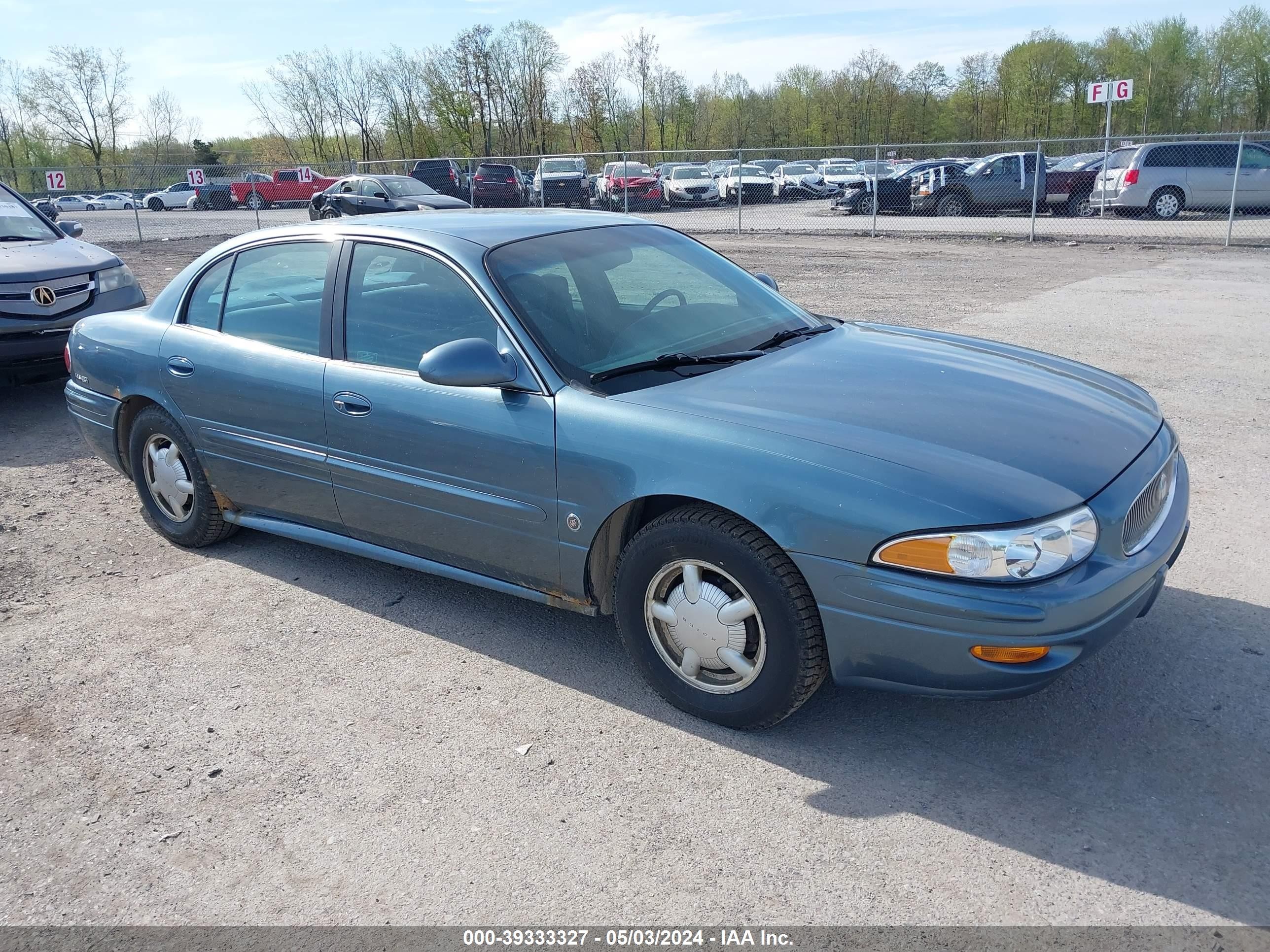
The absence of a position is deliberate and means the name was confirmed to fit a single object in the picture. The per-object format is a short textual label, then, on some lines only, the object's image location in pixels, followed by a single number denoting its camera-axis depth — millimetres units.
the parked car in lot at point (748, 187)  33719
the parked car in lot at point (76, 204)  43656
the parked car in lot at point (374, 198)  23656
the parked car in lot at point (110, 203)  44125
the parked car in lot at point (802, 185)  33562
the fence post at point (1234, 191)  15297
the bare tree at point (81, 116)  70000
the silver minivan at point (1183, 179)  18891
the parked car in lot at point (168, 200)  49500
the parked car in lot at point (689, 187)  32531
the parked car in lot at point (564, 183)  27797
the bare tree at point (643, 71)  73812
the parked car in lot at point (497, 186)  28156
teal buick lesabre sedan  2764
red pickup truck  42247
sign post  29047
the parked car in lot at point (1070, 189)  23281
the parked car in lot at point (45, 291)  7414
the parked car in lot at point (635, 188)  28125
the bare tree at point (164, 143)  73250
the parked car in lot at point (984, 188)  22609
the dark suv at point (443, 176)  28953
